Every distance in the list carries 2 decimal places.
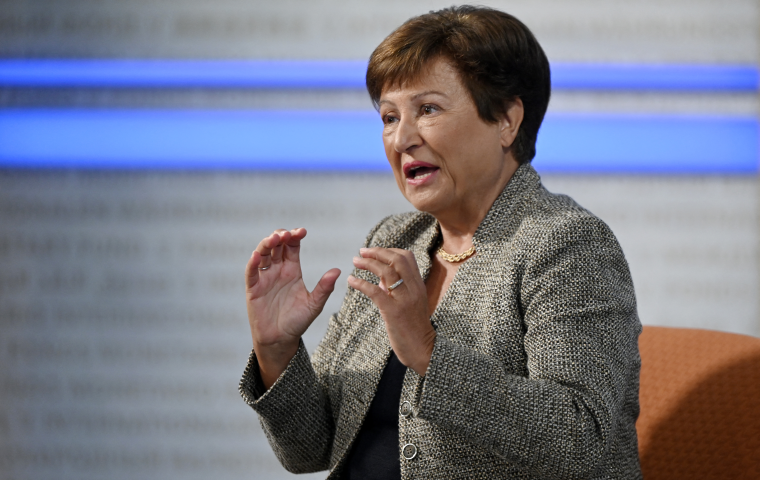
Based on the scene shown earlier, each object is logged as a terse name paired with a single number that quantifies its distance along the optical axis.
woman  5.59
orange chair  5.73
